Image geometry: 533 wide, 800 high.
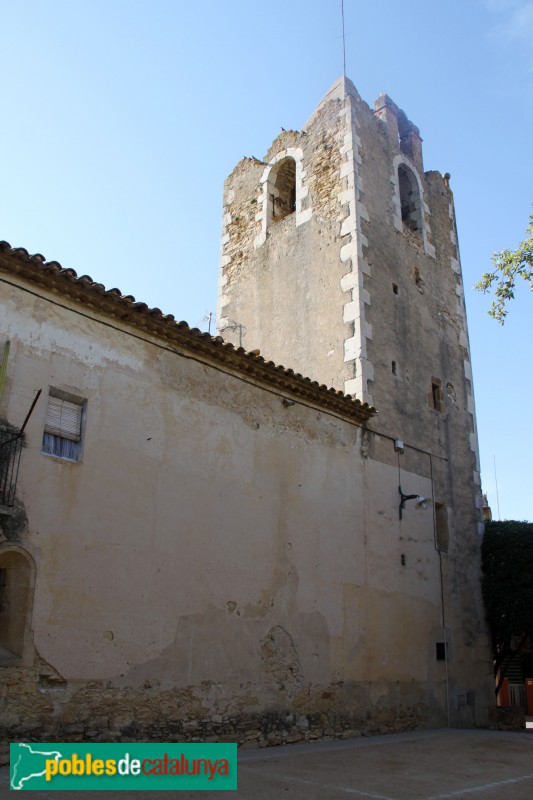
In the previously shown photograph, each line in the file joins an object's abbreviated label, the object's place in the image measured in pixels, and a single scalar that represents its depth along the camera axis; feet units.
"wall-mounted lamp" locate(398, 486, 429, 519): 42.70
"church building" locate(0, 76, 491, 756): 25.43
